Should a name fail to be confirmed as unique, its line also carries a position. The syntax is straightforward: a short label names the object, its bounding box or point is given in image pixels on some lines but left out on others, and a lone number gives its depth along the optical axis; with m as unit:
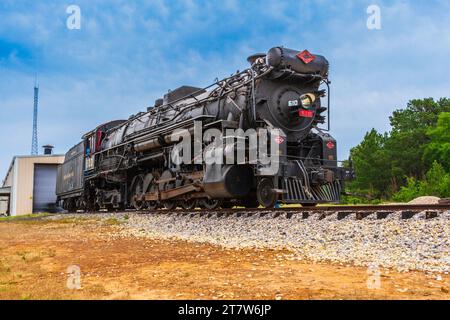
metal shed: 41.22
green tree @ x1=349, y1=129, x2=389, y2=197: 43.38
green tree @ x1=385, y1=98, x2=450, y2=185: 44.28
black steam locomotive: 10.59
